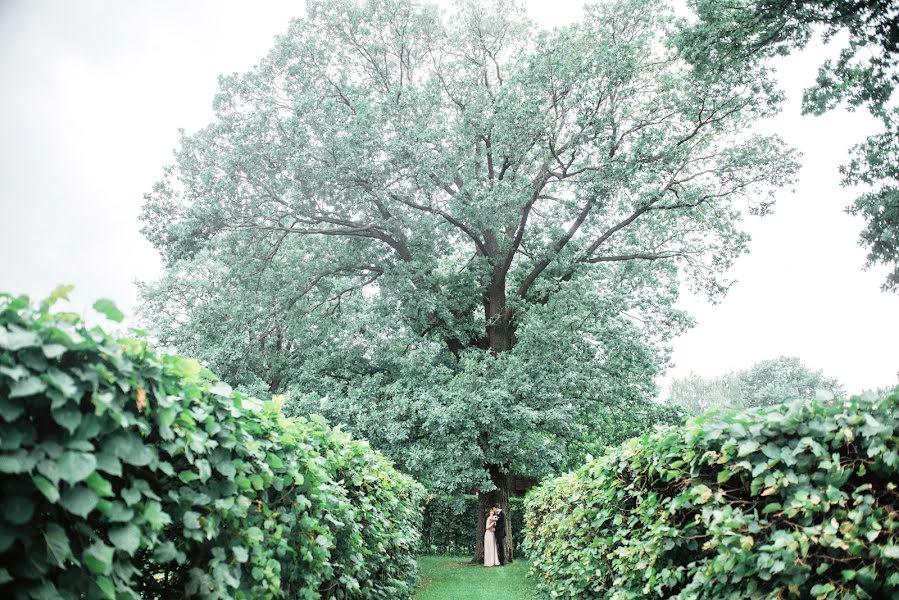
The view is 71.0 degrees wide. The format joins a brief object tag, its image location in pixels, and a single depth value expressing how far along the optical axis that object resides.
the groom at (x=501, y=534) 17.09
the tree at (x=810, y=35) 10.61
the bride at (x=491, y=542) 17.02
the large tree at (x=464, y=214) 16.55
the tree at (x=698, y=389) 111.44
